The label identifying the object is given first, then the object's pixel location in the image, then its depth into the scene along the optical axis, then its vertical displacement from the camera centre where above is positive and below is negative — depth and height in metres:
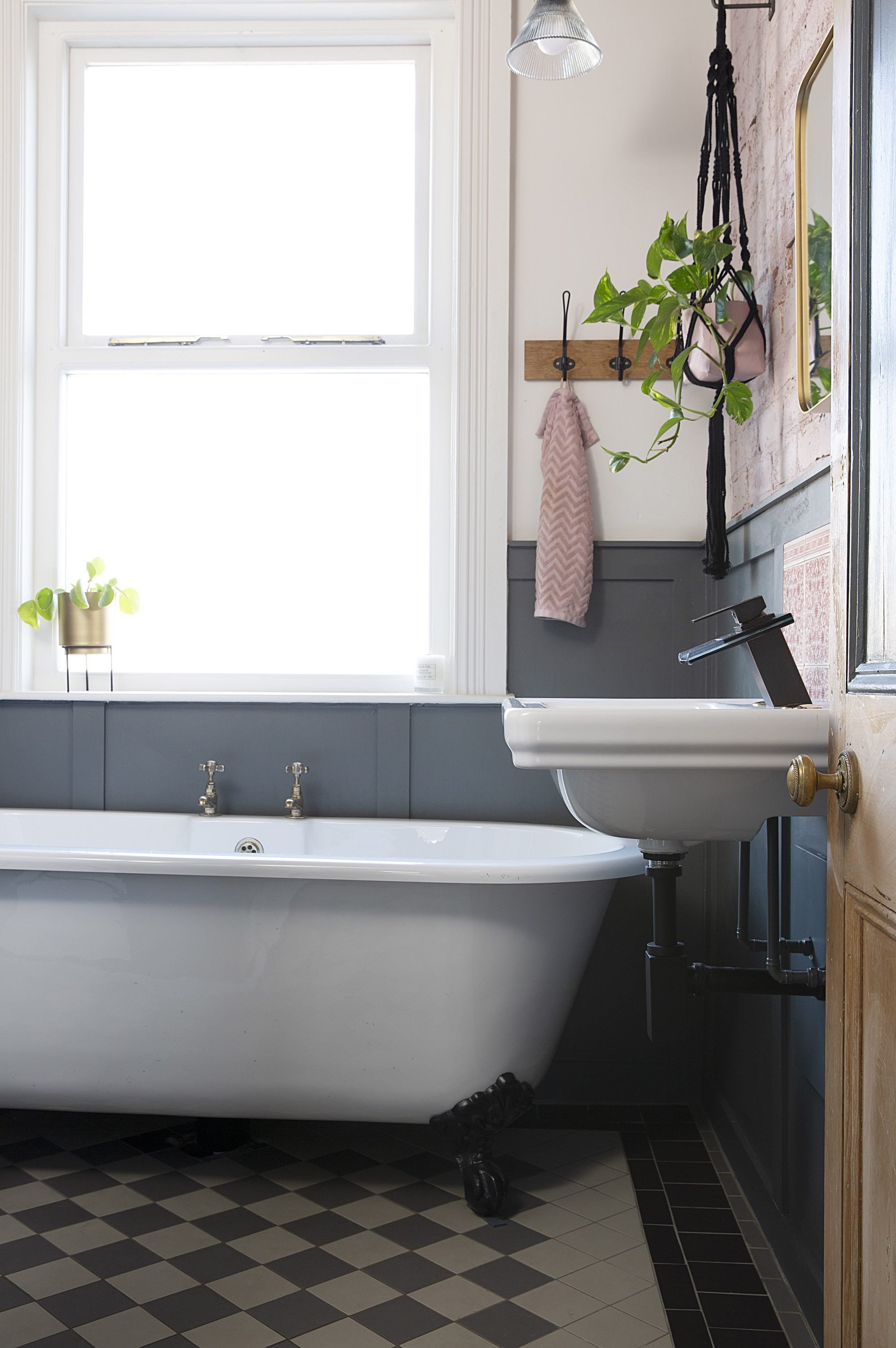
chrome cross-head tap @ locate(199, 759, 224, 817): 2.53 -0.33
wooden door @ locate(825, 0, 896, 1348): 0.81 -0.03
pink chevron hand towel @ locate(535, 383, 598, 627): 2.49 +0.35
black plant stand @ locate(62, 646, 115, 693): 2.67 +0.04
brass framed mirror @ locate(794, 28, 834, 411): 1.57 +0.72
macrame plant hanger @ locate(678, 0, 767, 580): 2.09 +1.02
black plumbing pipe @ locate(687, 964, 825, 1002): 1.40 -0.45
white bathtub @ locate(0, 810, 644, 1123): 1.81 -0.56
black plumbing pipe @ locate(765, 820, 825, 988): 1.36 -0.38
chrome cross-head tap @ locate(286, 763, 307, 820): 2.48 -0.33
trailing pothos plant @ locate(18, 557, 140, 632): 2.66 +0.18
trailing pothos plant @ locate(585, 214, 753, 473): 1.88 +0.73
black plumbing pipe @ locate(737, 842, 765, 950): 1.54 -0.37
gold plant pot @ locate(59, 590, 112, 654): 2.67 +0.11
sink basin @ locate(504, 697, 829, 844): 1.11 -0.10
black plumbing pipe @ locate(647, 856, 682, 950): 1.49 -0.35
